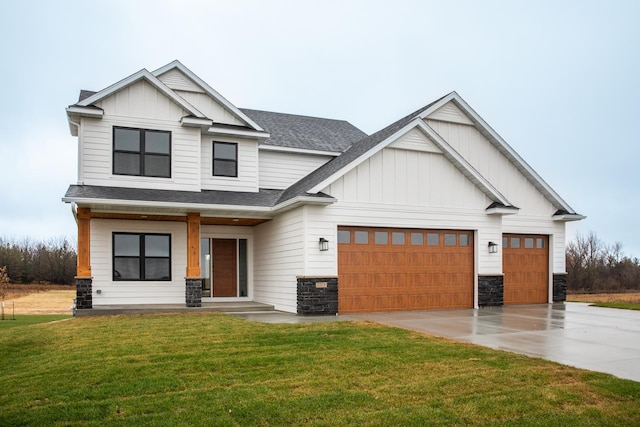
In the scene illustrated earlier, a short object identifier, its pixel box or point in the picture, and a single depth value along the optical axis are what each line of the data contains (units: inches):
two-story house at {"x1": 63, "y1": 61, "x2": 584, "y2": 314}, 581.9
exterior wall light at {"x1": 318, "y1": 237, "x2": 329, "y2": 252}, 565.3
